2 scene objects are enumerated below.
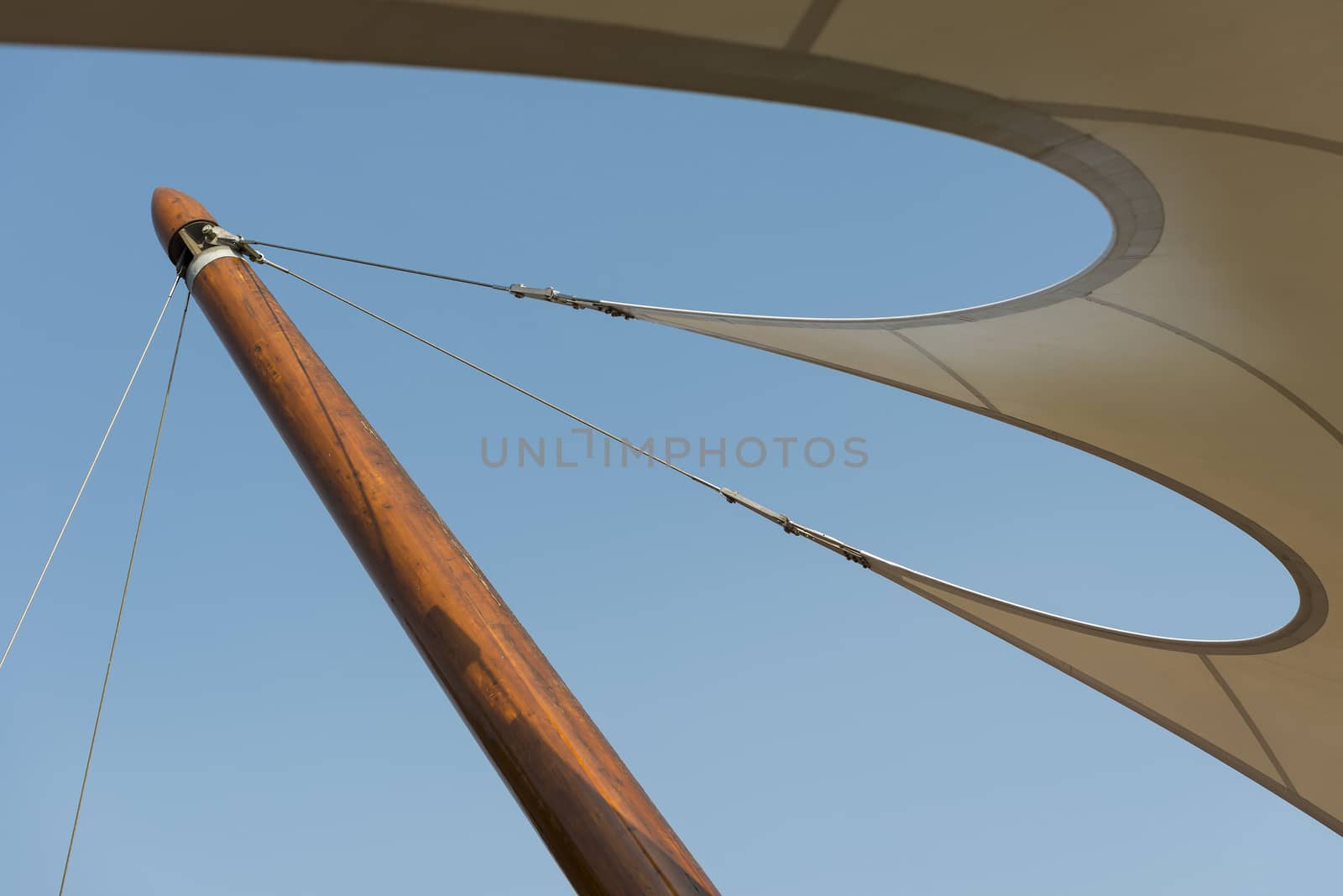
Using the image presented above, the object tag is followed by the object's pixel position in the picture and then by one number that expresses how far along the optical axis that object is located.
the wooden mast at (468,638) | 3.31
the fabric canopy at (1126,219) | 2.12
